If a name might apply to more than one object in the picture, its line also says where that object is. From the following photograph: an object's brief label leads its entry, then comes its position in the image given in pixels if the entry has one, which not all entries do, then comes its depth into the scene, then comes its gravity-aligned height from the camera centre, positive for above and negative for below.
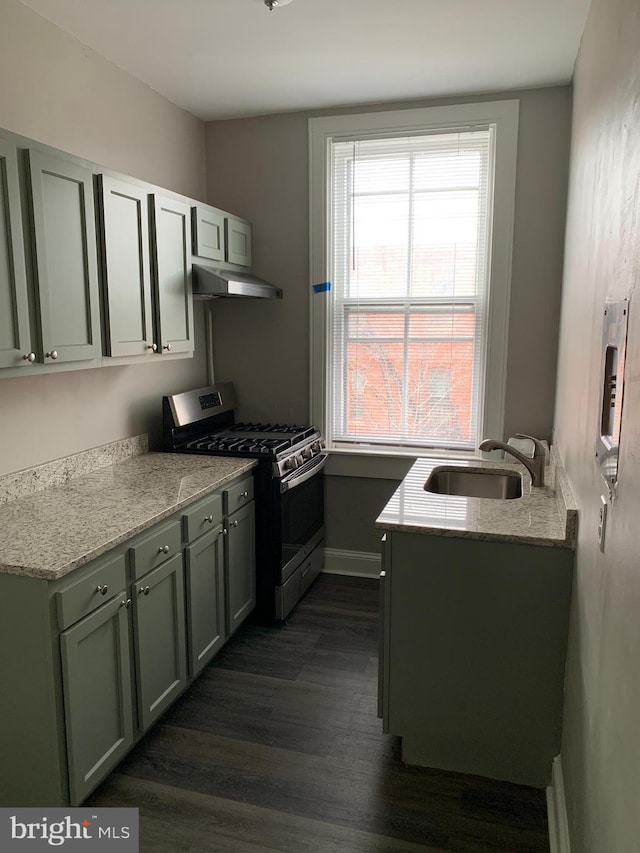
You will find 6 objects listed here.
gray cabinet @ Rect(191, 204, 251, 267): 3.18 +0.50
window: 3.40 +0.32
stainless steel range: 3.18 -0.78
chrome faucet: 2.68 -0.56
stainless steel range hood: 3.10 +0.22
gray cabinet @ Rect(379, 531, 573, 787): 2.09 -1.11
